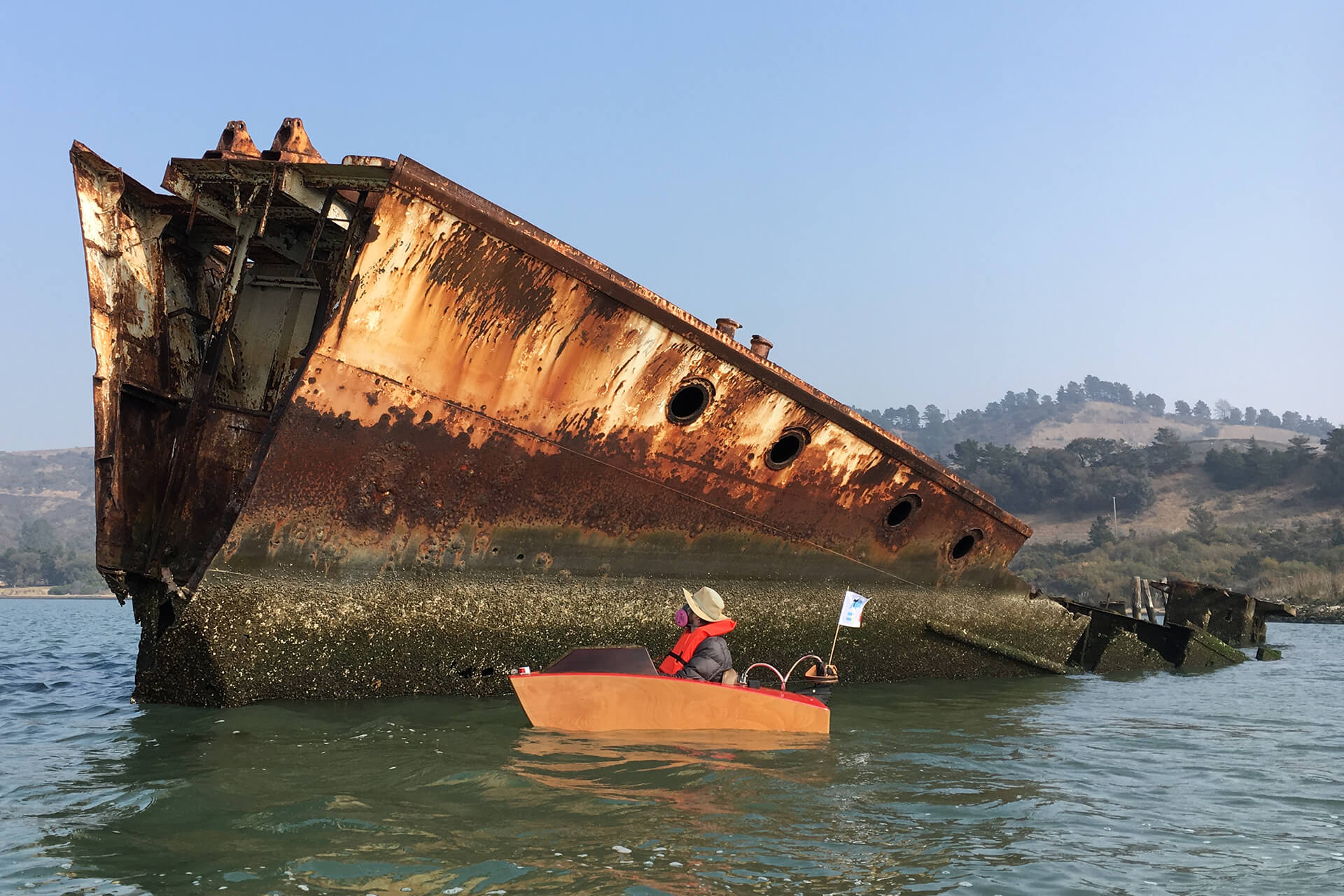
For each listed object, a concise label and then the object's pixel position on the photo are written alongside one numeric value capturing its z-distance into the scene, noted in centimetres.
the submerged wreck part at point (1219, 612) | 1956
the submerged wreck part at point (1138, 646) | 1305
